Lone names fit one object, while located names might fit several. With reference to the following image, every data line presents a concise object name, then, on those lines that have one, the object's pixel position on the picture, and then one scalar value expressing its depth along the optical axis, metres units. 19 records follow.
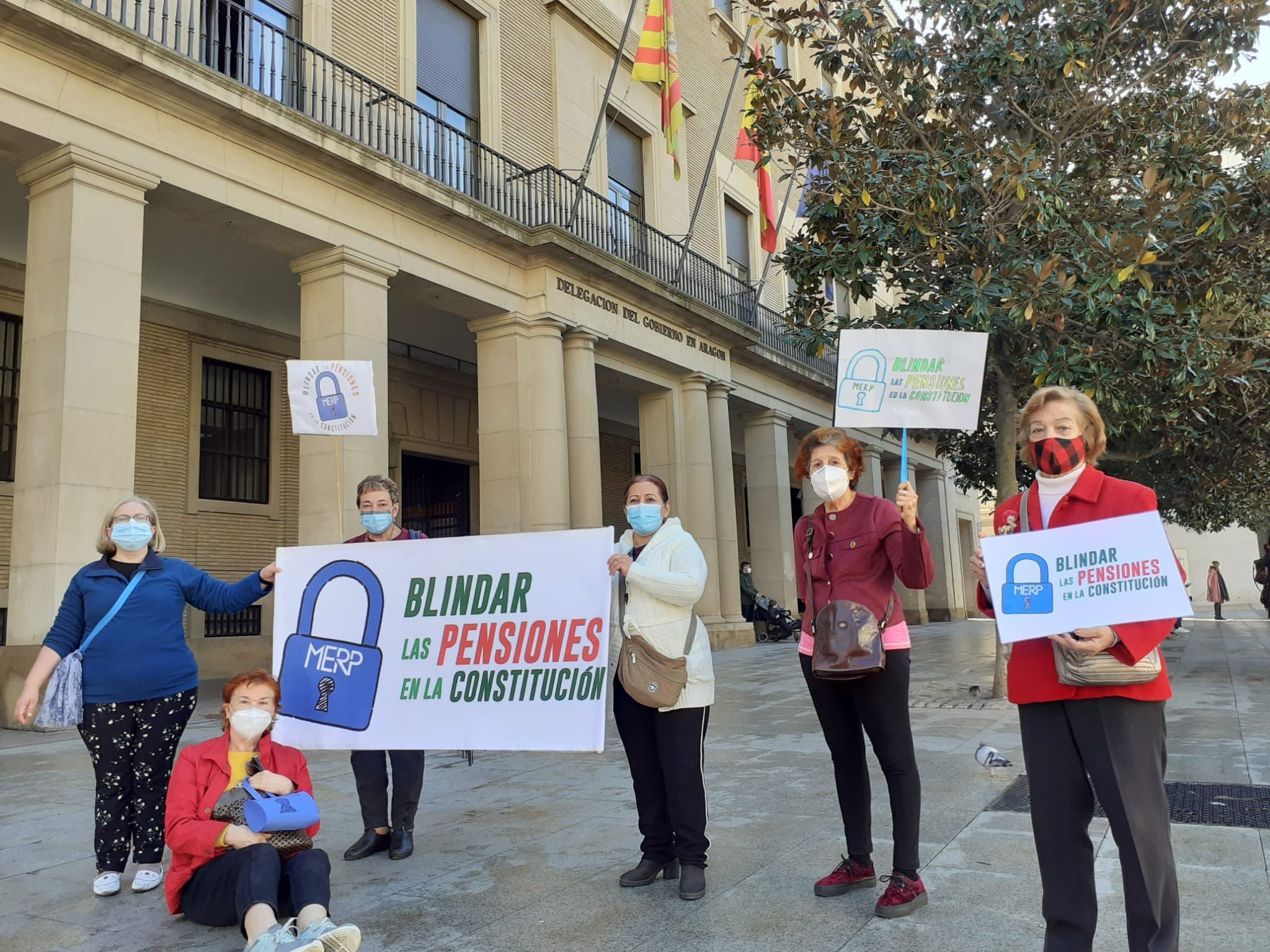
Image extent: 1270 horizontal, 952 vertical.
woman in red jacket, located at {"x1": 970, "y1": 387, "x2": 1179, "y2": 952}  2.68
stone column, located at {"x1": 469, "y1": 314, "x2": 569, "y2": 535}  15.09
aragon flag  16.89
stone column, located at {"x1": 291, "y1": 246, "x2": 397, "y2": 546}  11.91
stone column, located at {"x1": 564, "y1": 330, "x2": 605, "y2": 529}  16.19
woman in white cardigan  4.13
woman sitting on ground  3.36
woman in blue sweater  4.34
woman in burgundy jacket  3.79
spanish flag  21.16
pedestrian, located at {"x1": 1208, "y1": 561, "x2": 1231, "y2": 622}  30.53
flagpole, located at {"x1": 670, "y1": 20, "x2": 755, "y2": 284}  18.36
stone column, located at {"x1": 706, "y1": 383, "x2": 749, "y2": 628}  20.16
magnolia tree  9.22
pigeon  6.21
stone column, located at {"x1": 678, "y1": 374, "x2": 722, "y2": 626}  19.36
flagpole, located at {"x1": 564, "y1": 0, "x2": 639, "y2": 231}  16.31
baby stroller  22.38
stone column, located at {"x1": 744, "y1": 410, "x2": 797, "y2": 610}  23.56
